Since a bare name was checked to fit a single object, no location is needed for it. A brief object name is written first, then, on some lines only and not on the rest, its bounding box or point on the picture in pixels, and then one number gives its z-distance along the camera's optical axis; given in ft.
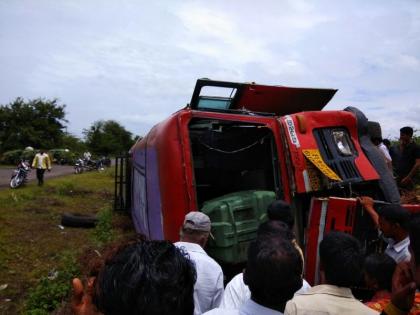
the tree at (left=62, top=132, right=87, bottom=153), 140.97
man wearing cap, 7.96
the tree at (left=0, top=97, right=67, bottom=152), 121.60
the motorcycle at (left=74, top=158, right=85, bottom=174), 89.33
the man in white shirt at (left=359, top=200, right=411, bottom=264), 9.46
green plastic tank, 12.57
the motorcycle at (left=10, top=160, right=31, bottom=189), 51.16
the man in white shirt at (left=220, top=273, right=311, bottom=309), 7.47
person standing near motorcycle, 52.01
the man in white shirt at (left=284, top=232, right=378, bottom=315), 6.02
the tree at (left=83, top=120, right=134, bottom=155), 172.35
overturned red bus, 12.53
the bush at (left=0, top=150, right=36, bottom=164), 107.45
